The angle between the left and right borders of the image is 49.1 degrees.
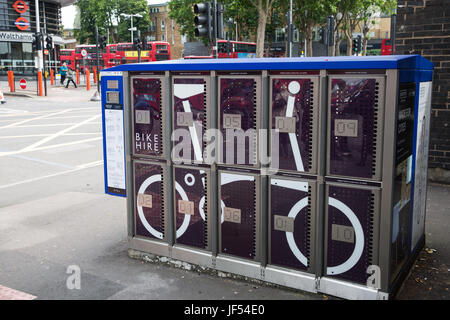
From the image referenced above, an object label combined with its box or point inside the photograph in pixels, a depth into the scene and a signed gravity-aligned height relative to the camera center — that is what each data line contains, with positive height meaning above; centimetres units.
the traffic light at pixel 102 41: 3367 +227
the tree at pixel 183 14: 6425 +795
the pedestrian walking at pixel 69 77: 3762 -19
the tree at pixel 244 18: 4029 +624
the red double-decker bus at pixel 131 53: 5025 +221
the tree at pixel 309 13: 4593 +601
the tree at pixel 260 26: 3674 +349
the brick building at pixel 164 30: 9688 +892
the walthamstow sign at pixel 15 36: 4622 +361
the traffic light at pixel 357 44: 2958 +170
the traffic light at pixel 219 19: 1391 +155
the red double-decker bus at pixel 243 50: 5097 +252
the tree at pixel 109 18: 8525 +998
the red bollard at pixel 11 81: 3203 -39
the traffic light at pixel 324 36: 2623 +196
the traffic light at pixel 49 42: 3409 +224
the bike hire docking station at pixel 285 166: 391 -82
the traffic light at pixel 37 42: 2972 +196
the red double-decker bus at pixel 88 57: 6050 +211
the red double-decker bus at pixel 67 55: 6166 +242
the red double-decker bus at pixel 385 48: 3329 +163
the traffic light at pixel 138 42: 3562 +229
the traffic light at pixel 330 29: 2655 +236
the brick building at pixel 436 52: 807 +34
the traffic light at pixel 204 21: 1322 +143
